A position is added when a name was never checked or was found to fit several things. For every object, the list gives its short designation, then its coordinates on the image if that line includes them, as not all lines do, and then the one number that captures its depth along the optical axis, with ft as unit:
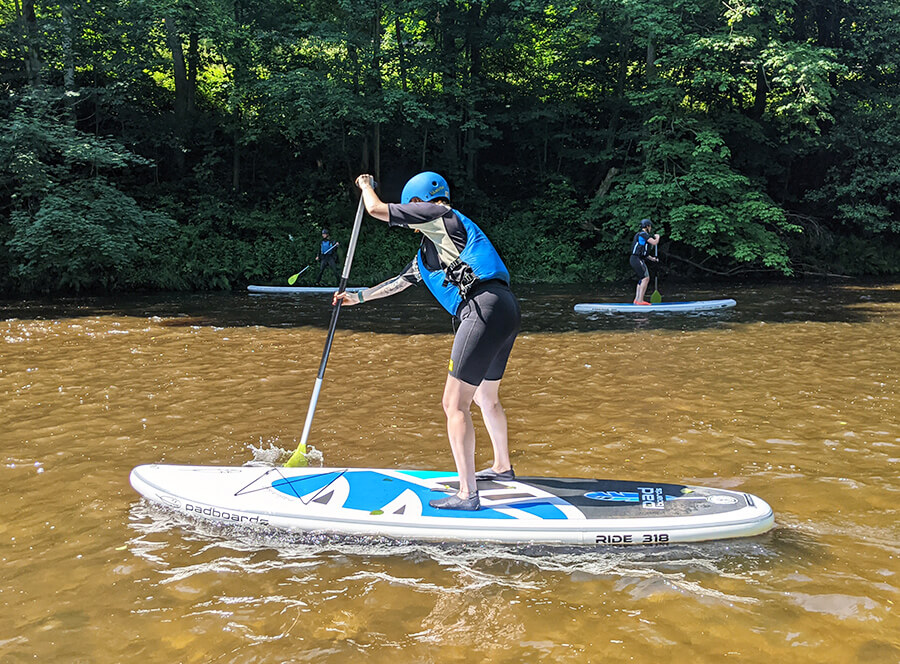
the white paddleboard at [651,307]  43.62
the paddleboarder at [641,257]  44.50
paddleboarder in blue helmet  12.80
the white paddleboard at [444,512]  12.37
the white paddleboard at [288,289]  53.93
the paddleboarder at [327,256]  58.39
